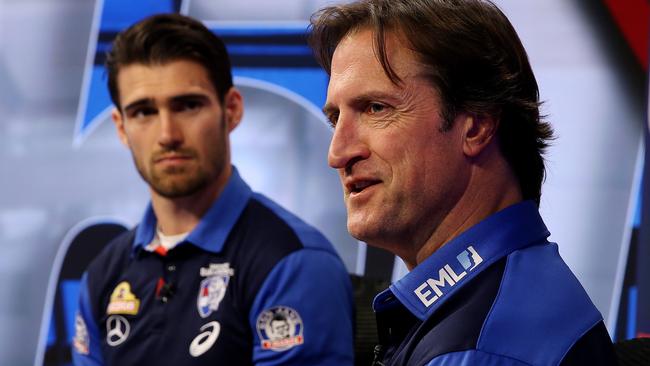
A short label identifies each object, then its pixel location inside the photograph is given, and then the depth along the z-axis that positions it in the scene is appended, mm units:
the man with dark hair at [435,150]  2942
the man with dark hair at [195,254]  3327
